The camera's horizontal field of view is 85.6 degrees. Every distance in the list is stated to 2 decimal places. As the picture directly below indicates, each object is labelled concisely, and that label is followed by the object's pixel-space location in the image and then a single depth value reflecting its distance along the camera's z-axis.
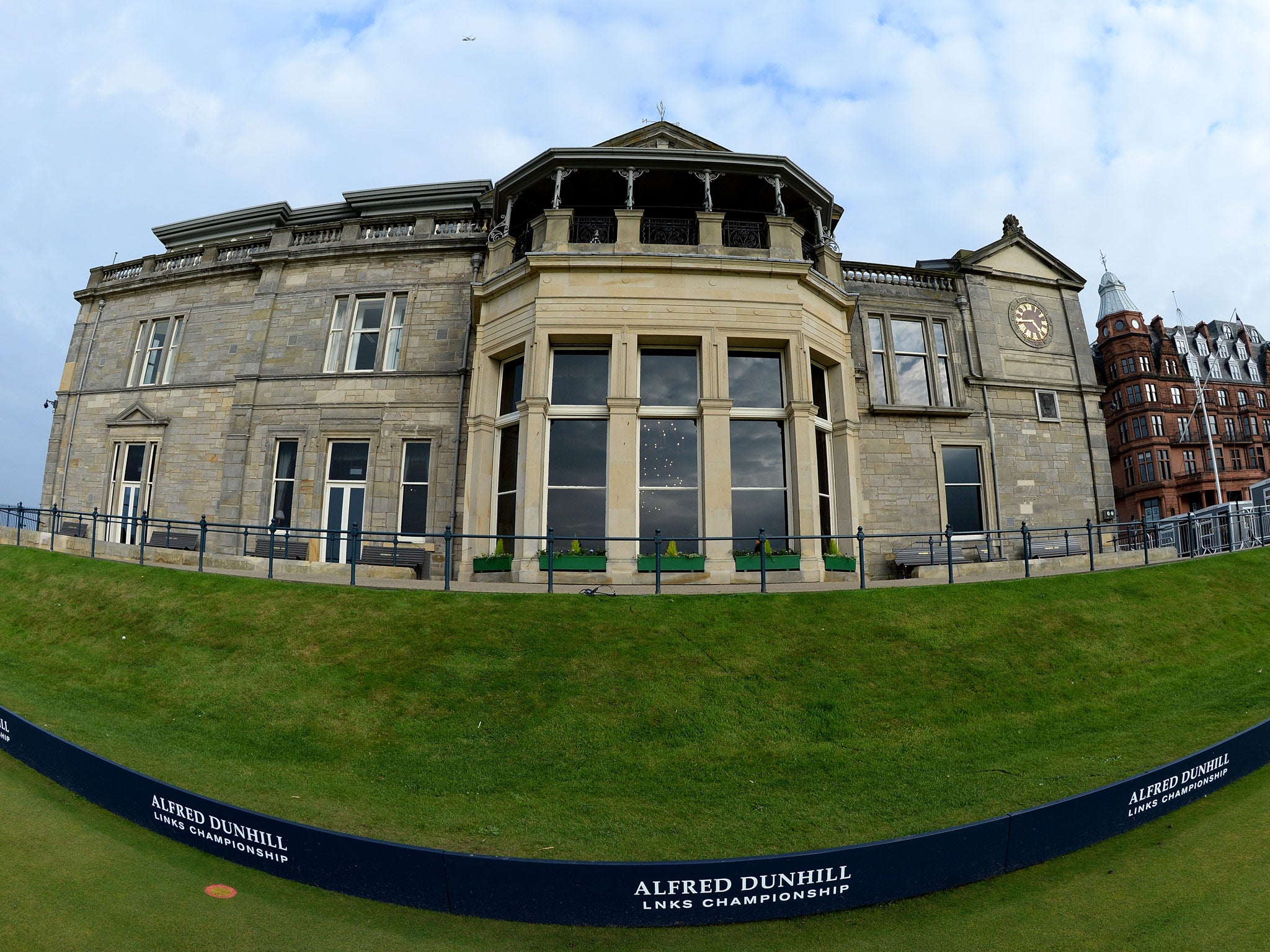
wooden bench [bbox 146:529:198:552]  20.14
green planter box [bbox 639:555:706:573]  14.53
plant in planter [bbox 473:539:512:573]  15.98
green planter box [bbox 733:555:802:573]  15.18
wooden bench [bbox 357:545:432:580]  17.98
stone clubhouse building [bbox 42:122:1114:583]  15.97
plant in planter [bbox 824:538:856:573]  16.05
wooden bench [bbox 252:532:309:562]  19.19
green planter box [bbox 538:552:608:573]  15.00
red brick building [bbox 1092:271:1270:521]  53.59
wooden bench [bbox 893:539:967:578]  18.34
